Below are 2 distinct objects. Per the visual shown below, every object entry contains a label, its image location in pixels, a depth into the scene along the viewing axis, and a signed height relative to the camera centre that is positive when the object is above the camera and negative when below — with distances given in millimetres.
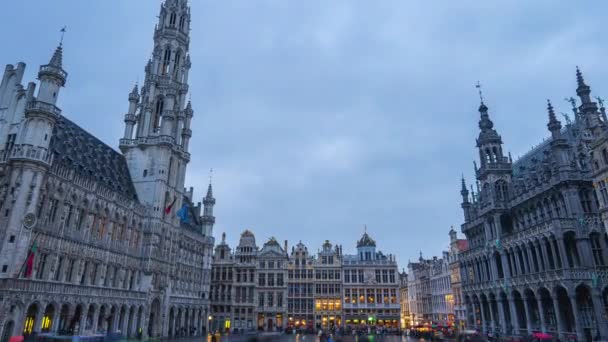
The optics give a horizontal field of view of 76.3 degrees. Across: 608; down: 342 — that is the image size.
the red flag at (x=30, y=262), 30453 +3033
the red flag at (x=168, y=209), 52672 +12127
